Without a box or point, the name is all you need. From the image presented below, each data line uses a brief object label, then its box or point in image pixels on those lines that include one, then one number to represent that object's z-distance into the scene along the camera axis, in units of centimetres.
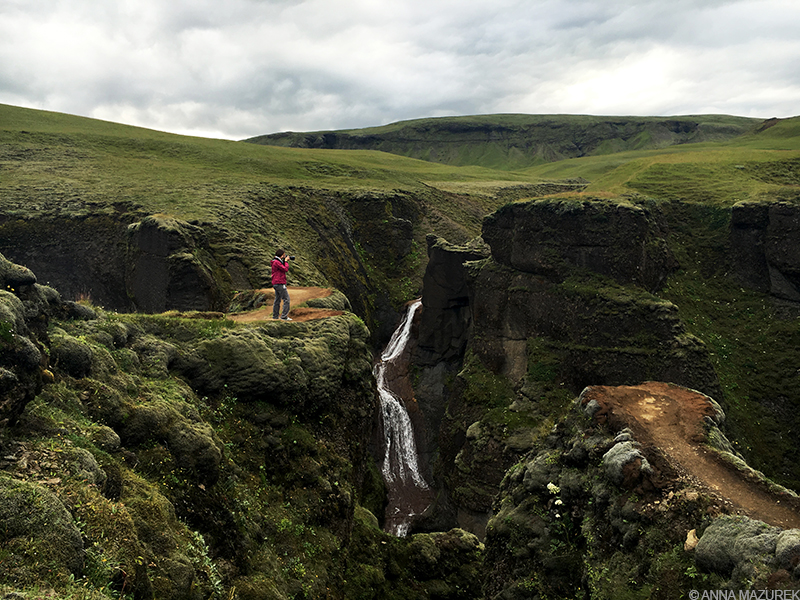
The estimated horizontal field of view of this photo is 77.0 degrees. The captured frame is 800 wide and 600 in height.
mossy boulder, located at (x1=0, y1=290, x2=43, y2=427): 771
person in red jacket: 1891
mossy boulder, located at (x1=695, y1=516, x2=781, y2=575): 852
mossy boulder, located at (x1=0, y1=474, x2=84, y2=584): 571
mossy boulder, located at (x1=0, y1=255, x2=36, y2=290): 984
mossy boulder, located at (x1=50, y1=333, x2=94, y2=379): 1020
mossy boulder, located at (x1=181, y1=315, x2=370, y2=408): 1429
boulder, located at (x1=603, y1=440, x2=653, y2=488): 1165
